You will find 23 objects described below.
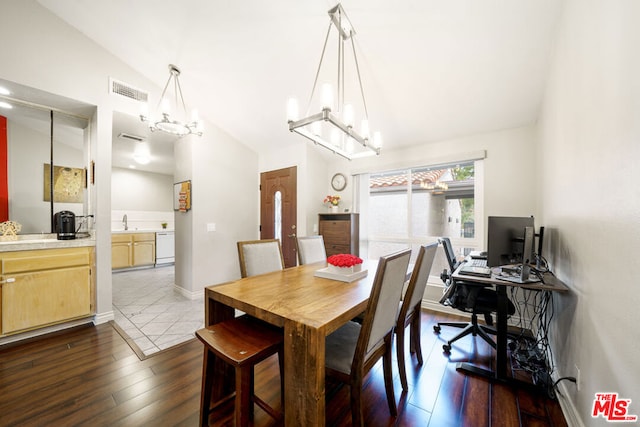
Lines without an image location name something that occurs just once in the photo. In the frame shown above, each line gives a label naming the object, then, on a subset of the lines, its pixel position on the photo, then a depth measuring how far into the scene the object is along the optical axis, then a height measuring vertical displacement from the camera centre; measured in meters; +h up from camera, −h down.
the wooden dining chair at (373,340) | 1.20 -0.76
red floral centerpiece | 1.89 -0.40
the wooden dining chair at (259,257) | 2.05 -0.40
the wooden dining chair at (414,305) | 1.67 -0.69
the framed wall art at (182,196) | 3.61 +0.28
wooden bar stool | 1.13 -0.69
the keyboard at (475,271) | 1.89 -0.47
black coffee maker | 2.61 -0.13
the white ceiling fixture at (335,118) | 1.66 +0.73
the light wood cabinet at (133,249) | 4.97 -0.79
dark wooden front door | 4.04 +0.10
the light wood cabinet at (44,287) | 2.21 -0.74
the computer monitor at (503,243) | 1.87 -0.23
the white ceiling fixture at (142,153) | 4.15 +1.07
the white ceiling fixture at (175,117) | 2.47 +1.07
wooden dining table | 1.02 -0.51
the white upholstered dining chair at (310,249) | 2.62 -0.41
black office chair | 2.10 -0.78
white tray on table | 1.82 -0.49
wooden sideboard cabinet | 3.60 -0.29
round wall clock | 4.05 +0.56
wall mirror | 2.77 +0.75
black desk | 1.69 -0.90
